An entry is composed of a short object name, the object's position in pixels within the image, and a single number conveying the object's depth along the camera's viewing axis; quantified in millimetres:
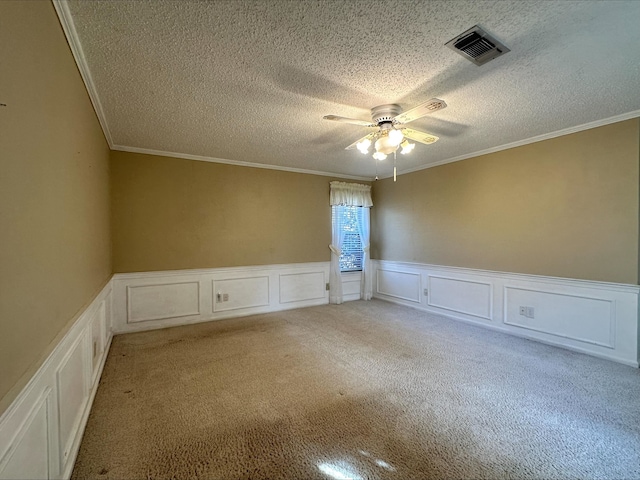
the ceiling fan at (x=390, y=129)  2271
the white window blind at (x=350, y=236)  5465
